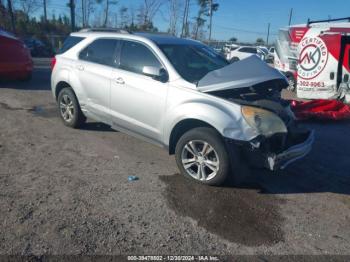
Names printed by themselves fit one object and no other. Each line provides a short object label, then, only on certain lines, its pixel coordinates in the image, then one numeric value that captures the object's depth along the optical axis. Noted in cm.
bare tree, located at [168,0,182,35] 4126
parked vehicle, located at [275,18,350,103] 1085
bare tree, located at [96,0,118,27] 4428
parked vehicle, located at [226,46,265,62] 2803
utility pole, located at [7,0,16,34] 3282
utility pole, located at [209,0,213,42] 4550
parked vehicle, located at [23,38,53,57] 2839
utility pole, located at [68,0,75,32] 2781
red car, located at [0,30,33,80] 1050
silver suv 402
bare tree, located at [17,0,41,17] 4318
